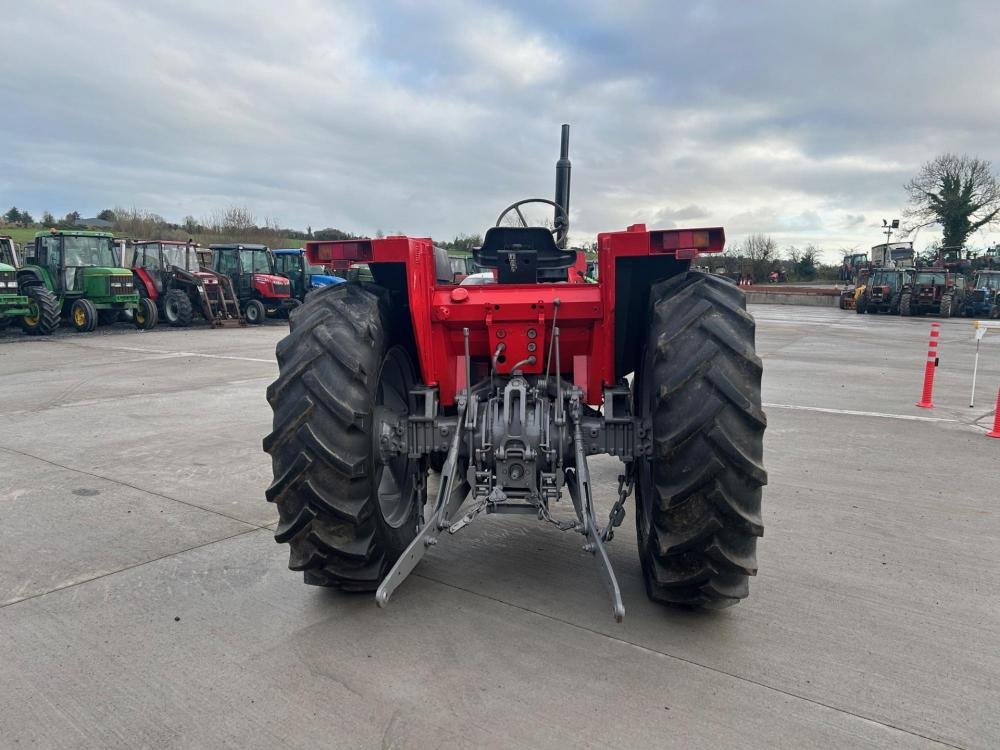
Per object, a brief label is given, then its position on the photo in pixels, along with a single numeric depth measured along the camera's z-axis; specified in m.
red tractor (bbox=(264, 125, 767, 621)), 2.84
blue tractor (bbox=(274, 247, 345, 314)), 24.09
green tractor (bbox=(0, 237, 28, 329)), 16.48
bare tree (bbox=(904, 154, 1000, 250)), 43.16
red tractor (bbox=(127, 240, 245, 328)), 20.47
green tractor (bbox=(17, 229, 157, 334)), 18.02
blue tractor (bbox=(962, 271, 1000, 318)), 31.41
